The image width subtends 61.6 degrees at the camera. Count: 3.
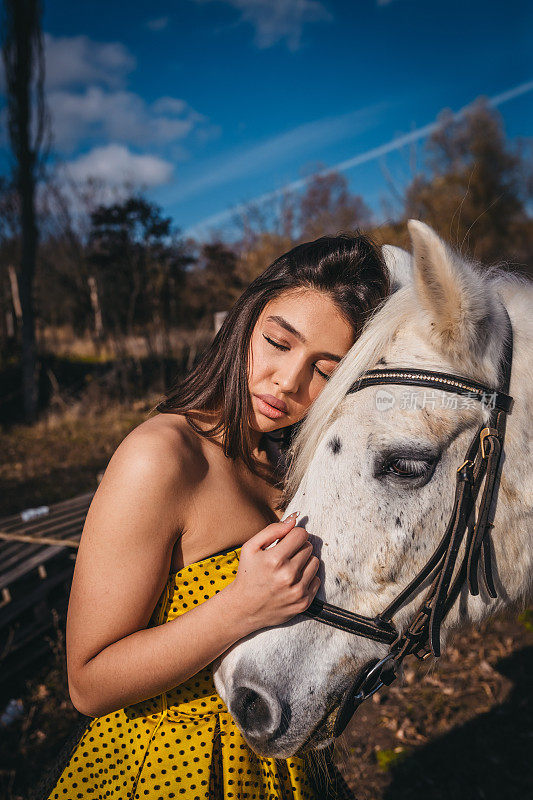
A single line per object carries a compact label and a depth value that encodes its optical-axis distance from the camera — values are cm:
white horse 118
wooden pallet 344
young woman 116
